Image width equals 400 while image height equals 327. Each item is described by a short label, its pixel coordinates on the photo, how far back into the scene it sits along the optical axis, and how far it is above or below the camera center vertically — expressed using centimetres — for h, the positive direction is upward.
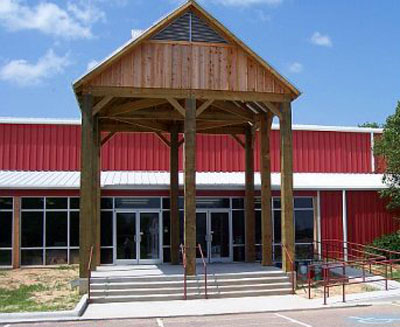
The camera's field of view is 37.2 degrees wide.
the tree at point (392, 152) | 2438 +251
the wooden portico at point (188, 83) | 1717 +393
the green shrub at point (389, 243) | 2391 -120
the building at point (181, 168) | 1761 +206
